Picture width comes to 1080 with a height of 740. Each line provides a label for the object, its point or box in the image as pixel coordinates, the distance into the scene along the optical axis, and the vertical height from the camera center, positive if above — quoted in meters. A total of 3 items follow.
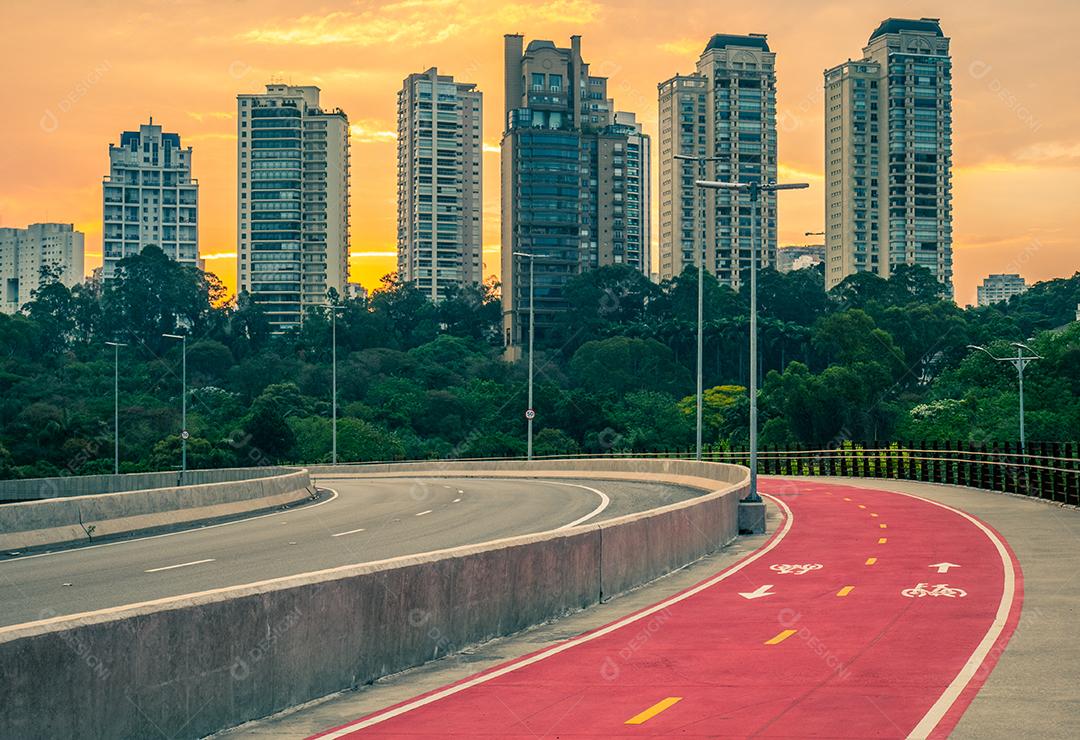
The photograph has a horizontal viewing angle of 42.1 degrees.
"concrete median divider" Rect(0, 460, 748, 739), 8.28 -1.99
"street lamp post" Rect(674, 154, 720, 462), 55.60 +1.56
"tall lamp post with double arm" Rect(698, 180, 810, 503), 31.50 +3.06
